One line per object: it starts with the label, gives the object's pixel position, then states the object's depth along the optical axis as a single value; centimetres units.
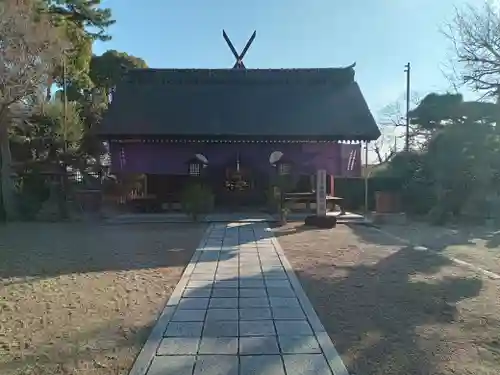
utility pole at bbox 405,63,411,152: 2052
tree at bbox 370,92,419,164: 2820
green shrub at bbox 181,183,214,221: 1127
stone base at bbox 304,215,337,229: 1073
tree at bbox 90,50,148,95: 2366
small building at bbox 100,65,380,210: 1466
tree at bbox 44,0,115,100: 1491
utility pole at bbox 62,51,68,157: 1397
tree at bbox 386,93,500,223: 1152
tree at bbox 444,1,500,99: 1029
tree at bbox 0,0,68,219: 1027
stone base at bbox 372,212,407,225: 1191
